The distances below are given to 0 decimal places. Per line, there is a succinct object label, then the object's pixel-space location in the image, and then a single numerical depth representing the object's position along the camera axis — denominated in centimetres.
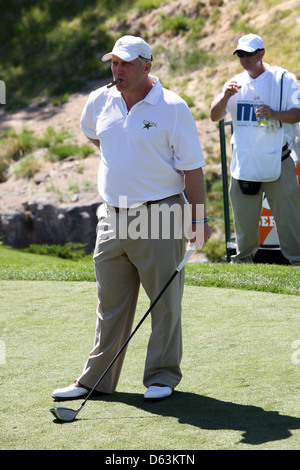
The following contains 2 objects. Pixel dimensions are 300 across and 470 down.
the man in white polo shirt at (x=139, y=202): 865
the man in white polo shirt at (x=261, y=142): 1574
